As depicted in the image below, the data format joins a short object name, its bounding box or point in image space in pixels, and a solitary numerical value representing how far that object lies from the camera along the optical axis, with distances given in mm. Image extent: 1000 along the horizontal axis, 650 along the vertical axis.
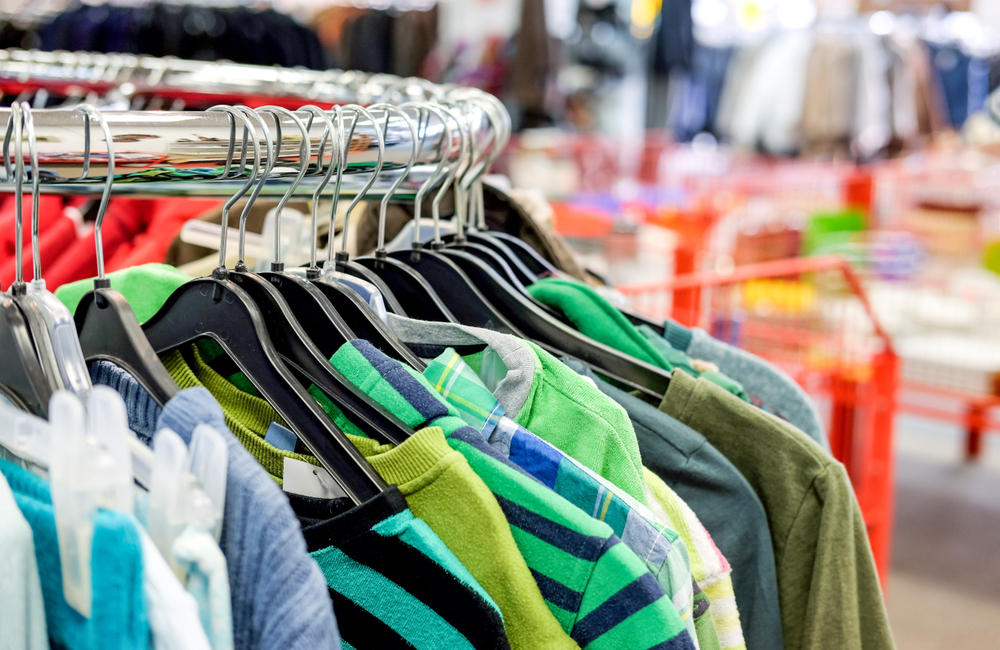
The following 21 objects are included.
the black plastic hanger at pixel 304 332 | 567
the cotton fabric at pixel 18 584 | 410
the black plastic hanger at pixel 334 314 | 645
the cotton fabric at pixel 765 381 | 886
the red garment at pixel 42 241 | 1019
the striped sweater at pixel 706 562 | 646
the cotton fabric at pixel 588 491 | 576
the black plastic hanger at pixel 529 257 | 929
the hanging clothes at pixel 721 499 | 724
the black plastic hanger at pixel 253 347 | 542
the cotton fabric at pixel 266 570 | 420
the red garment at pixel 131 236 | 989
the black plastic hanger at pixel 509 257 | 884
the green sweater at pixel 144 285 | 754
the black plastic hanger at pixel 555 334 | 762
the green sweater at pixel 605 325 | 800
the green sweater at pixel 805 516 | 727
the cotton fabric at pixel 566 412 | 626
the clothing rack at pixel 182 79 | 1355
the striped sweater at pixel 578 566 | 531
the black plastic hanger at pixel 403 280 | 750
